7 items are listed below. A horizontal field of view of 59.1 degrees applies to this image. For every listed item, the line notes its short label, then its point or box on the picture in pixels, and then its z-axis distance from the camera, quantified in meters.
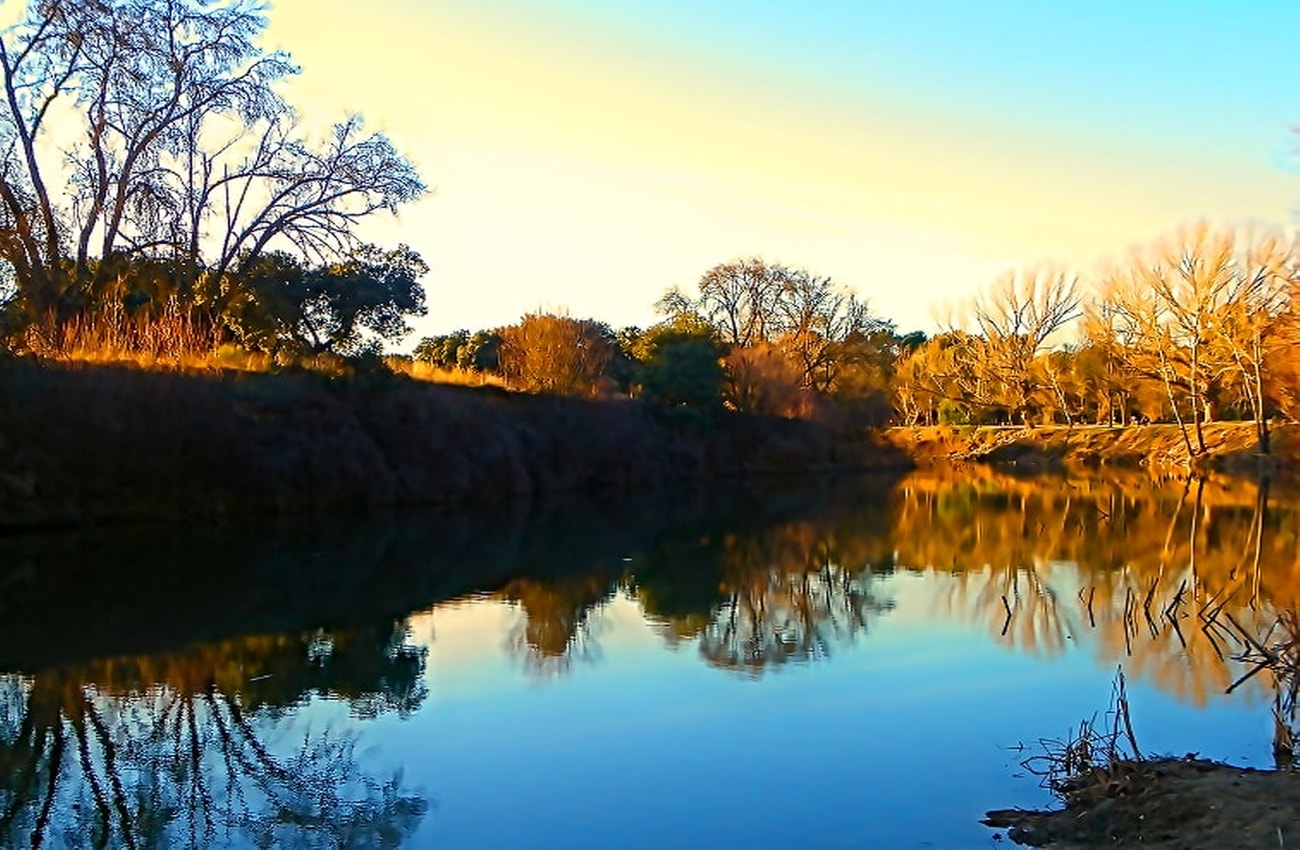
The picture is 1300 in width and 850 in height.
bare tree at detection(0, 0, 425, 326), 22.73
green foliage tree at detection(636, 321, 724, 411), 38.91
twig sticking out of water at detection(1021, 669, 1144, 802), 6.30
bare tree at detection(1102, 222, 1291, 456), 43.66
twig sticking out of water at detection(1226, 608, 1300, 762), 6.82
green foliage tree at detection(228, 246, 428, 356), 26.55
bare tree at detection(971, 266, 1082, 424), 61.22
